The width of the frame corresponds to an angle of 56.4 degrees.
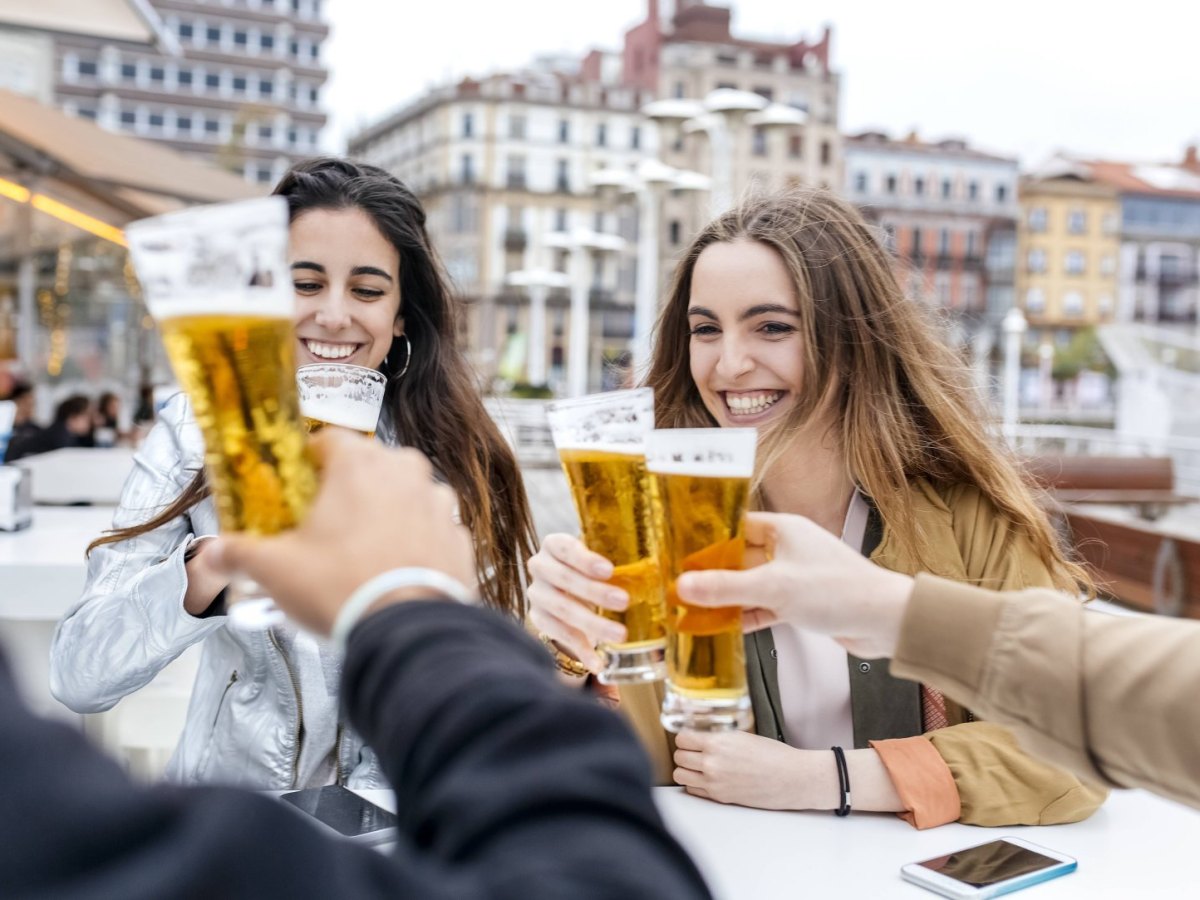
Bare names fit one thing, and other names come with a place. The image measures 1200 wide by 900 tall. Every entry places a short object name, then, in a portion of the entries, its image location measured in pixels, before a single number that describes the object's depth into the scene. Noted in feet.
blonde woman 6.19
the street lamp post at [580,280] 60.49
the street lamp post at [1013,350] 56.95
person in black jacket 1.65
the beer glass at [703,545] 3.41
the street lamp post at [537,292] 77.20
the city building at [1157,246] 193.36
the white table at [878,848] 4.16
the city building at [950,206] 186.50
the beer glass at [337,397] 4.11
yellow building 189.67
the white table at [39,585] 9.12
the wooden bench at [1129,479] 30.99
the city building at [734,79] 178.91
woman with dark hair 5.71
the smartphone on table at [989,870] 4.08
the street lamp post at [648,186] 47.88
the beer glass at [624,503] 3.56
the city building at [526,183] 180.24
